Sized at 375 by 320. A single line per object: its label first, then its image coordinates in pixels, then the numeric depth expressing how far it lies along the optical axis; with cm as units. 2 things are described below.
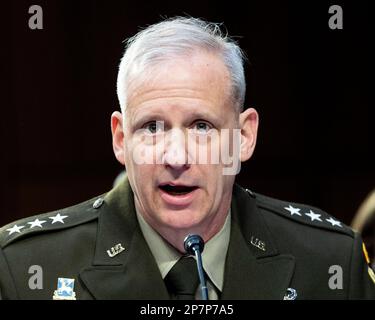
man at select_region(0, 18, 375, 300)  334
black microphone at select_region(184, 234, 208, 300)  325
